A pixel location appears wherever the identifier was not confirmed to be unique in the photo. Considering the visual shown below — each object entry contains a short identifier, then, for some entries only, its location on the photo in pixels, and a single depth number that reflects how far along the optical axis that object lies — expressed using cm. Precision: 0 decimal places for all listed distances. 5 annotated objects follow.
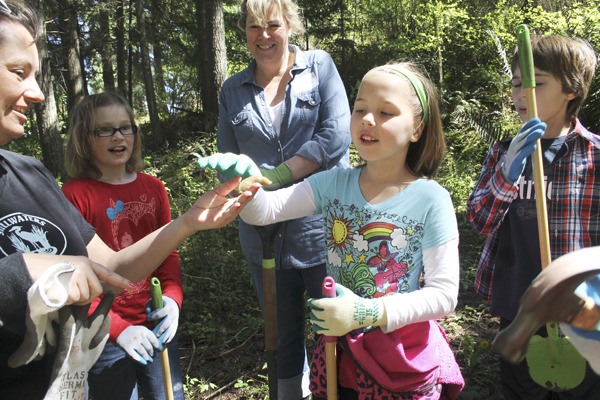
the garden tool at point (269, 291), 245
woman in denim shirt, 278
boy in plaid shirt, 216
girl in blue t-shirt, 178
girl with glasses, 233
